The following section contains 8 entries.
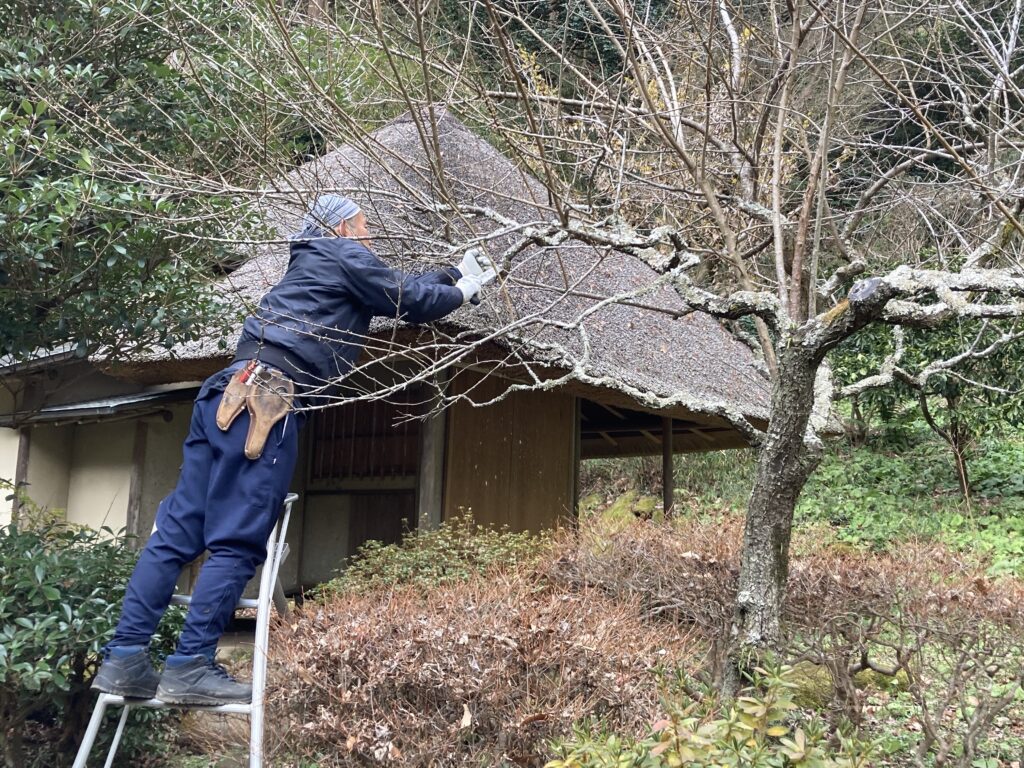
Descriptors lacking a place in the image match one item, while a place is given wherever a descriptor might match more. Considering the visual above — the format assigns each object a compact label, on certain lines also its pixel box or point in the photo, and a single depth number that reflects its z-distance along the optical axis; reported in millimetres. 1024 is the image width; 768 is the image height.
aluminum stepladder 2732
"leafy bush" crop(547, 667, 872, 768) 1903
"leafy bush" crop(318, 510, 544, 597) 4727
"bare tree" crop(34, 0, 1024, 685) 3297
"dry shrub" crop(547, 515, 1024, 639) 4219
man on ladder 2830
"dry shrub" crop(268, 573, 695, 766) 2904
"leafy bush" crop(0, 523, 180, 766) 2918
